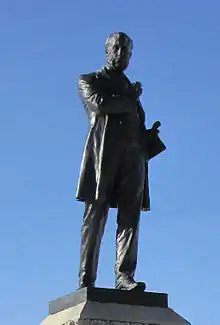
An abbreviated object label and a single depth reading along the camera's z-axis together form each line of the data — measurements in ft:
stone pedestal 30.91
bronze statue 33.58
